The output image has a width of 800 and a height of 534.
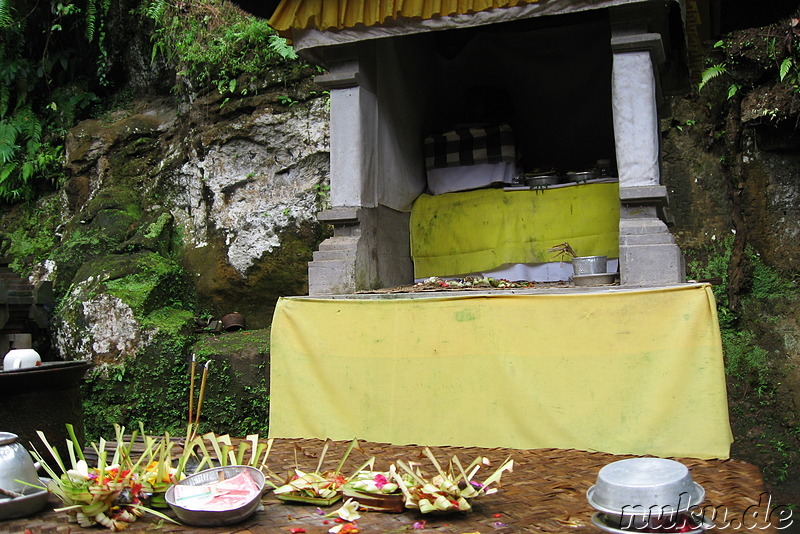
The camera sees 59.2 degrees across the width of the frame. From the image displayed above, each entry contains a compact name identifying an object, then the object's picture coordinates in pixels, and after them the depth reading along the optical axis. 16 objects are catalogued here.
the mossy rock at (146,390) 8.77
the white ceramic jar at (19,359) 3.71
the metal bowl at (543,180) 6.96
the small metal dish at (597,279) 5.54
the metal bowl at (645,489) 2.32
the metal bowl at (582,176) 6.95
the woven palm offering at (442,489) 2.54
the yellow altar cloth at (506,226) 6.68
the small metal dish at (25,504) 2.65
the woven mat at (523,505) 2.50
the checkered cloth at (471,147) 7.29
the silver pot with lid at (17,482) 2.68
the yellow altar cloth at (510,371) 4.25
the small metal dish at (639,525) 2.30
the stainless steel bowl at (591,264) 5.62
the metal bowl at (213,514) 2.49
